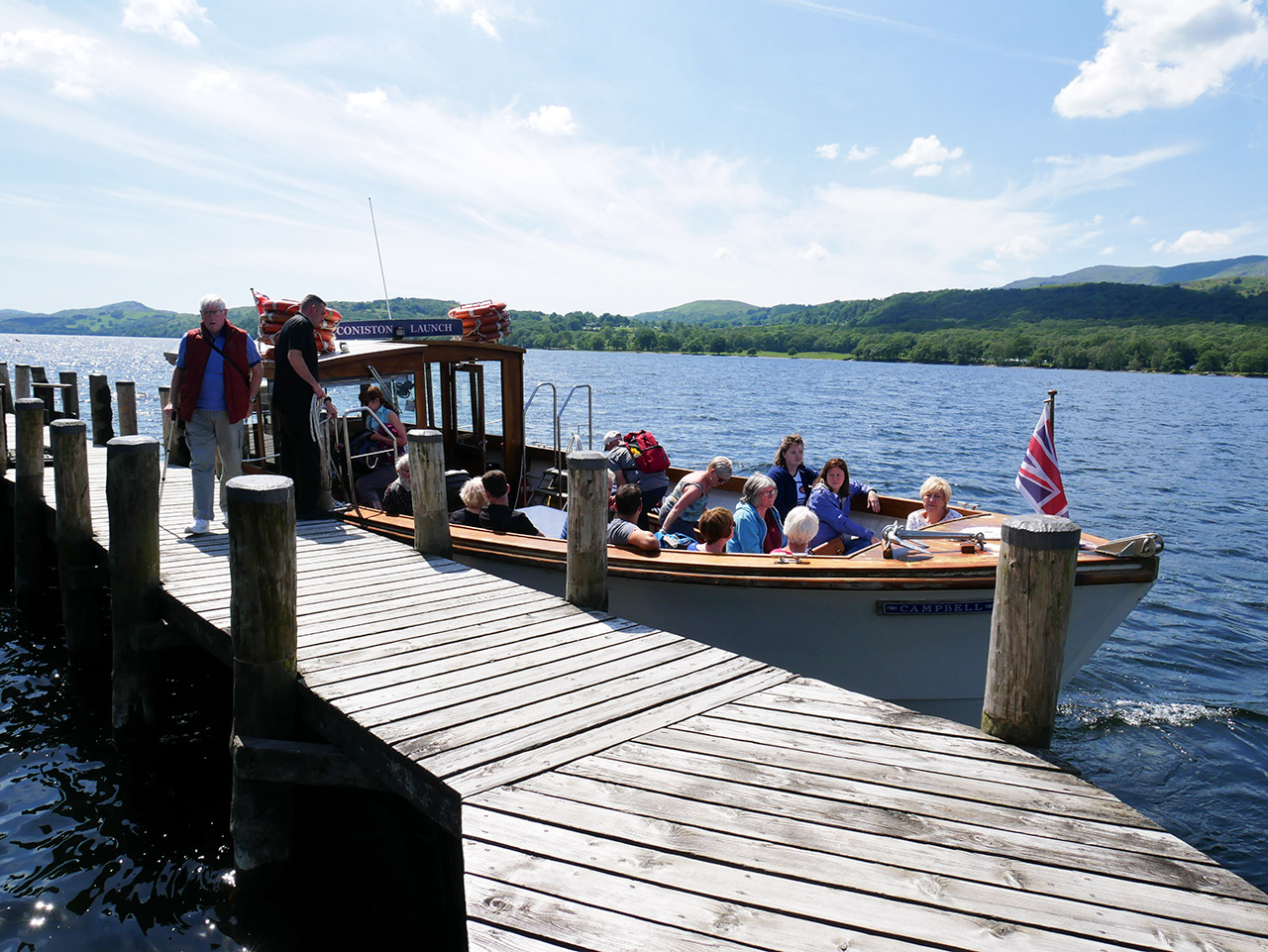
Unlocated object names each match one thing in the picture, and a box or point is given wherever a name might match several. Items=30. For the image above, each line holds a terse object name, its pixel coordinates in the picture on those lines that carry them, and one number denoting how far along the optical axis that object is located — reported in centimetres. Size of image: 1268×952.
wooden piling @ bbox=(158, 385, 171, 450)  835
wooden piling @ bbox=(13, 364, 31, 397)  1494
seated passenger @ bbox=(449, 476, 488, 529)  686
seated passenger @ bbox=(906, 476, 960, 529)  655
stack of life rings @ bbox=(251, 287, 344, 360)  818
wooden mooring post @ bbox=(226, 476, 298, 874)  395
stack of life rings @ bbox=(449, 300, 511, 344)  888
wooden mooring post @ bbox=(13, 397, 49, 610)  834
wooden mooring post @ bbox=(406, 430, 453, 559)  602
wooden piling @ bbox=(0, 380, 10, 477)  1055
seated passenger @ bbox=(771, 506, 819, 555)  569
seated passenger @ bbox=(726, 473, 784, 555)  614
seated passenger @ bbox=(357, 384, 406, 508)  830
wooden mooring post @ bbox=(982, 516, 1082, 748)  329
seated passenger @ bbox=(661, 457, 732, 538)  697
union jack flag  587
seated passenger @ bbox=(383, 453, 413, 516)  717
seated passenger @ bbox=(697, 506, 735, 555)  593
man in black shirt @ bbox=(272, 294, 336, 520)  652
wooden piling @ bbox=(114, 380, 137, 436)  1192
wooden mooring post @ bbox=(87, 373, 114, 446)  1252
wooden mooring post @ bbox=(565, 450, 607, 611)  497
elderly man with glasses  632
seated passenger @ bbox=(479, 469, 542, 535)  677
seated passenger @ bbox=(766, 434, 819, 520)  718
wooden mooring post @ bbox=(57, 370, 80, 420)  1517
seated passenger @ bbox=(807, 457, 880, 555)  662
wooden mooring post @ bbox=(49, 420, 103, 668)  685
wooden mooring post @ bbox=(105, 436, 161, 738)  520
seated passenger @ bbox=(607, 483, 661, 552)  595
